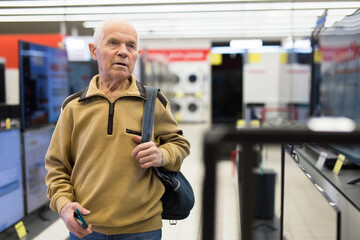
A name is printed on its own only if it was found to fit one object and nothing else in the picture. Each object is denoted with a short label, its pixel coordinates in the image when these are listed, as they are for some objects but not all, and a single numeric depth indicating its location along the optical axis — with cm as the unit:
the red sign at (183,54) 1597
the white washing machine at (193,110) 1580
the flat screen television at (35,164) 400
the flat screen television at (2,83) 494
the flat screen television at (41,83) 394
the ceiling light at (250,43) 1359
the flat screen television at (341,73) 252
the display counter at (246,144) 75
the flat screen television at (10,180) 352
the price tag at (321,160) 275
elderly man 141
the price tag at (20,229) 361
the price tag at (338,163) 255
